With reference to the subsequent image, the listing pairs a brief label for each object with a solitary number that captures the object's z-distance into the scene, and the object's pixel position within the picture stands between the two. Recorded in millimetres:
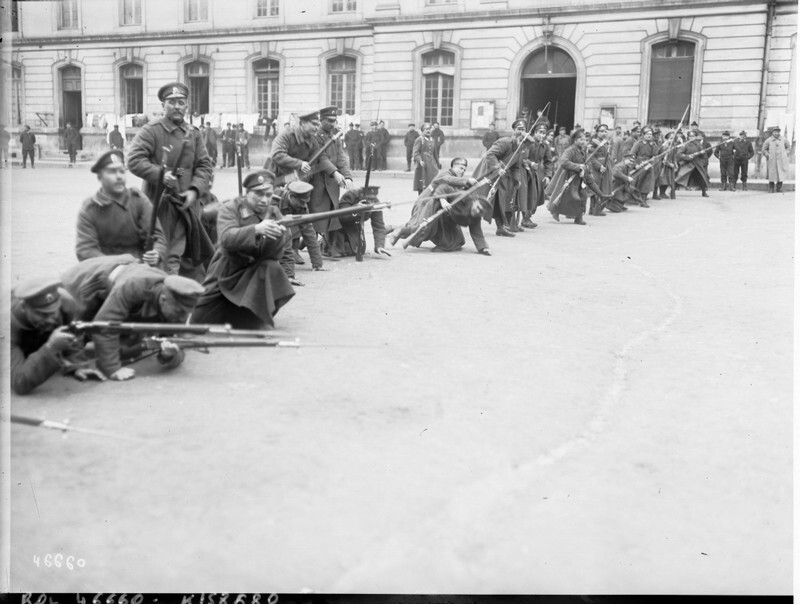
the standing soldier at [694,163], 21953
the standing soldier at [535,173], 14109
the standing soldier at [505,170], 12773
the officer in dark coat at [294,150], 9578
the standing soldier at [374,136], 24625
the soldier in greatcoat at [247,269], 6266
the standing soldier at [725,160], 23422
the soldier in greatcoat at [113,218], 5652
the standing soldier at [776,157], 22578
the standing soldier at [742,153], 23172
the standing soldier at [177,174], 7172
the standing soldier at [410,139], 25688
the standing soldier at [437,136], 25594
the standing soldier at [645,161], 19641
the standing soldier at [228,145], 13008
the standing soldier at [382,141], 26078
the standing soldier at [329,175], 9836
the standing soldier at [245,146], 14422
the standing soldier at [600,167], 16734
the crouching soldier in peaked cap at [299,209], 8844
